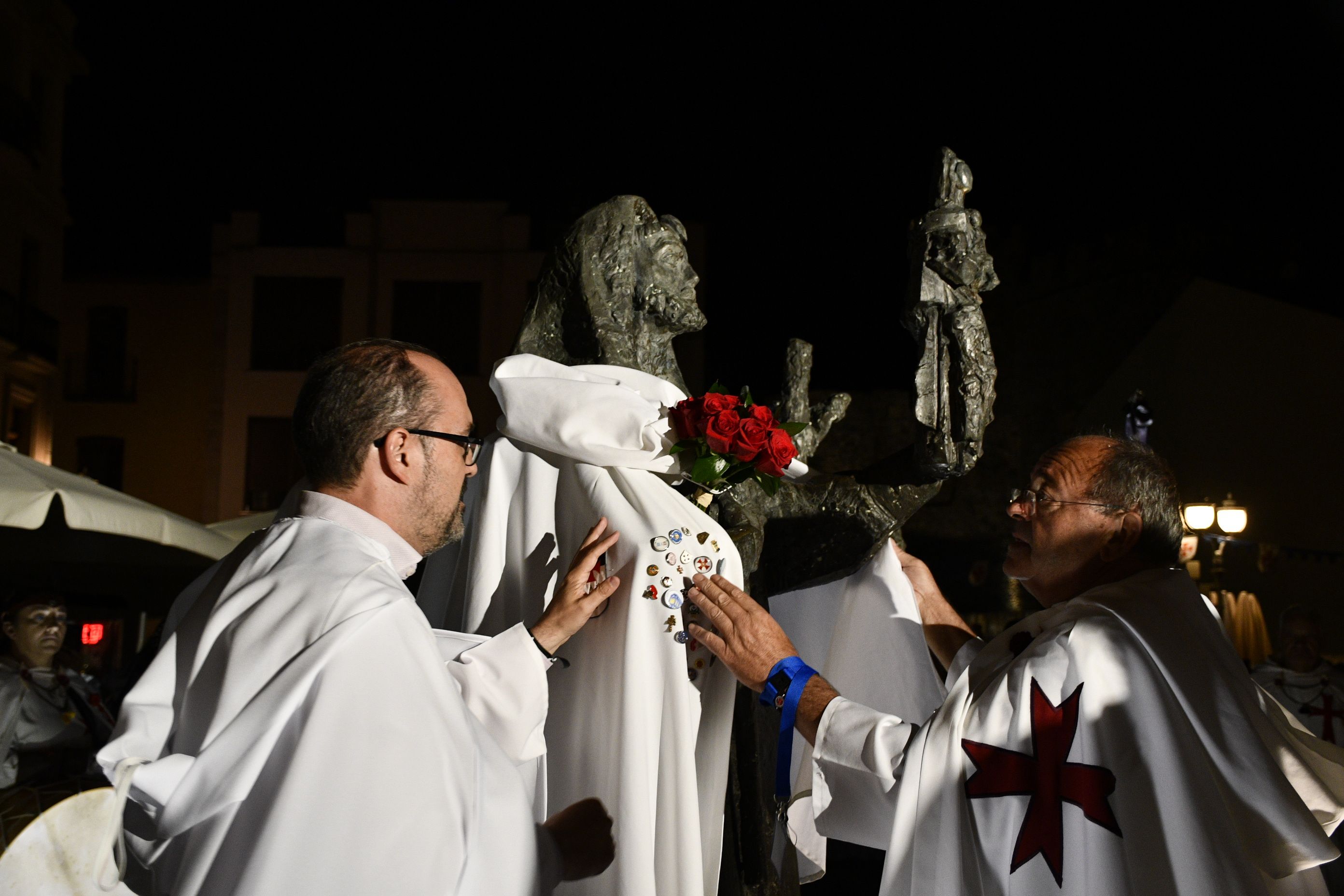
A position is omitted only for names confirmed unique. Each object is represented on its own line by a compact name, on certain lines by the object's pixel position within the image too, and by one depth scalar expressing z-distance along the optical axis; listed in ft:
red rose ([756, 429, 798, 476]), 9.34
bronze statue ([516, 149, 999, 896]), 10.00
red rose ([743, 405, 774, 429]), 9.34
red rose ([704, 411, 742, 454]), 9.11
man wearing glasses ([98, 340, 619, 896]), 5.09
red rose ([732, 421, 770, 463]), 9.14
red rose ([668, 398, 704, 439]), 9.30
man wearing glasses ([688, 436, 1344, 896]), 7.91
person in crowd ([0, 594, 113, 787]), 16.43
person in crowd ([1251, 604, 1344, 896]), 23.75
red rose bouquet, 9.15
